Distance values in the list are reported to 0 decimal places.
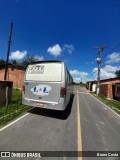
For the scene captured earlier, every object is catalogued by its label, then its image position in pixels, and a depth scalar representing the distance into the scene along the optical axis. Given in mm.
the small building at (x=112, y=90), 15687
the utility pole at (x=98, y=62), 19249
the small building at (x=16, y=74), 15242
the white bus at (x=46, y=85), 4549
